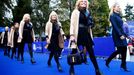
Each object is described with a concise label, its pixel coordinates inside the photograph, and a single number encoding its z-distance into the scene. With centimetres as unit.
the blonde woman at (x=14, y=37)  671
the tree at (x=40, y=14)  2400
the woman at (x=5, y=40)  879
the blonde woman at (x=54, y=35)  440
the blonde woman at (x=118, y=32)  378
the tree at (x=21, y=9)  2499
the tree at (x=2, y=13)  1108
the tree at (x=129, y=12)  3894
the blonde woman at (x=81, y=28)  332
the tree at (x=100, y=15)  2331
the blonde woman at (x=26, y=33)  526
